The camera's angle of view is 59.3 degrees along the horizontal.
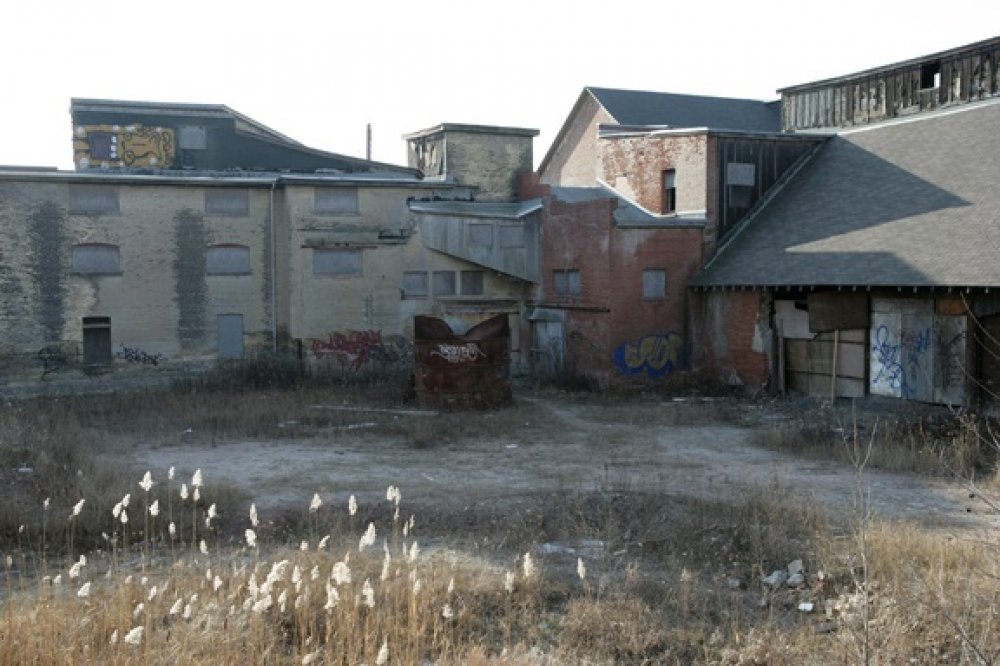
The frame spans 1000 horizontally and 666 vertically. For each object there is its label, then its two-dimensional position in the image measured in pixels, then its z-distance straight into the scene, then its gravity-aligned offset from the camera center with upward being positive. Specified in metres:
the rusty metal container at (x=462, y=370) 21.05 -1.75
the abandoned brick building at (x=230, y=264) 25.67 +1.02
